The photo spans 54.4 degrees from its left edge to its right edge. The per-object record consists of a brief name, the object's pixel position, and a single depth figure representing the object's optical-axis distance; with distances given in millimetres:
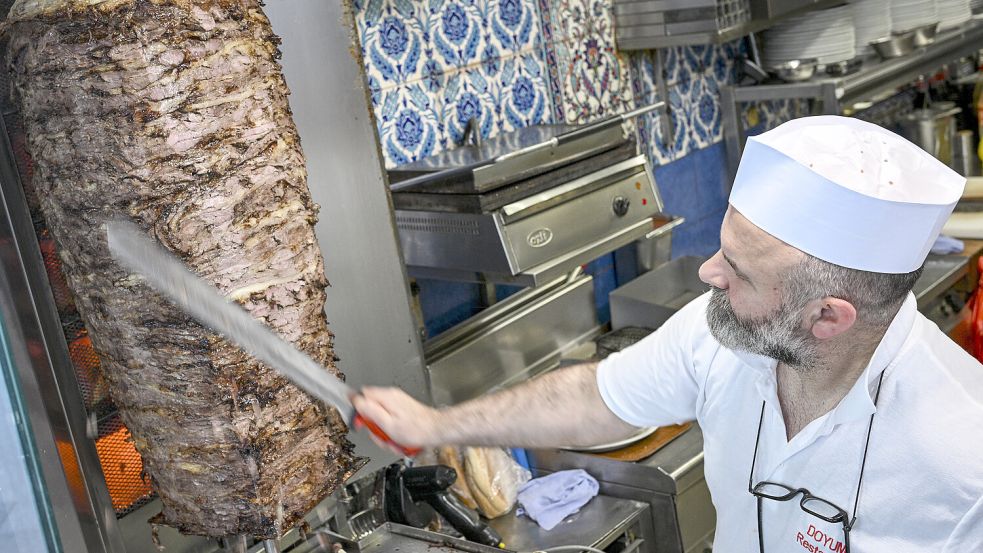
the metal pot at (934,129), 5059
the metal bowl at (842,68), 4039
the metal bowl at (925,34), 4520
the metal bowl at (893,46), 4410
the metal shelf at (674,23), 3531
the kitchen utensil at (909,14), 4480
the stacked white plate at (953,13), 4668
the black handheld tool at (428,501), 2295
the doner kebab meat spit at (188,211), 1225
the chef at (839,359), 1415
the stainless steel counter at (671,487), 2525
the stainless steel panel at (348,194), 1807
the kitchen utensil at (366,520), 2312
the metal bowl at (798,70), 4035
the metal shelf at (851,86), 3957
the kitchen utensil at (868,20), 4375
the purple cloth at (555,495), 2504
